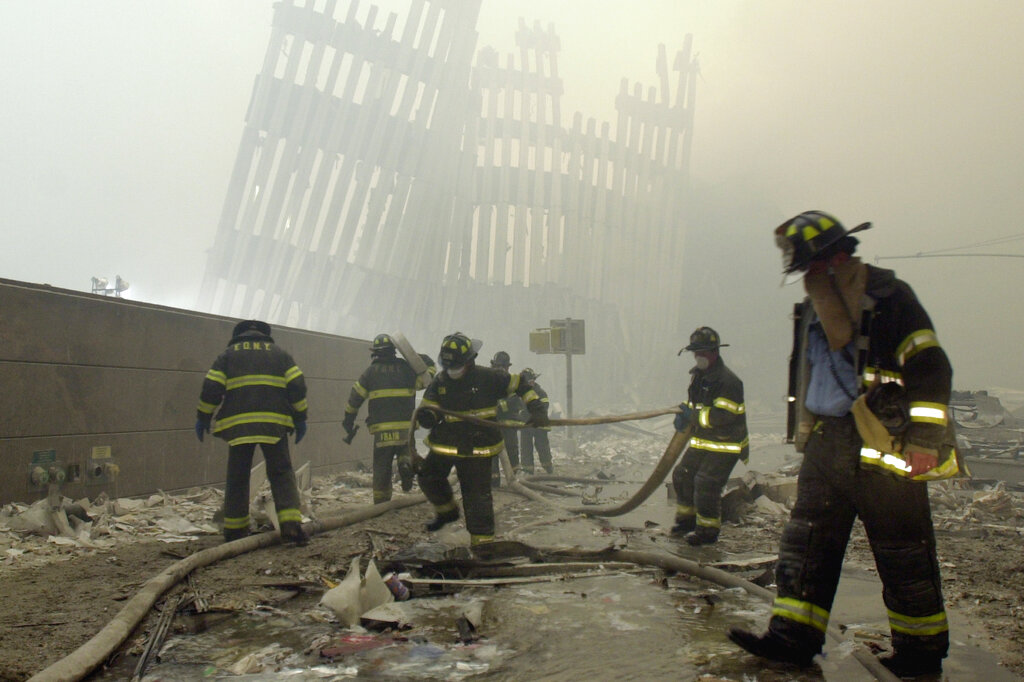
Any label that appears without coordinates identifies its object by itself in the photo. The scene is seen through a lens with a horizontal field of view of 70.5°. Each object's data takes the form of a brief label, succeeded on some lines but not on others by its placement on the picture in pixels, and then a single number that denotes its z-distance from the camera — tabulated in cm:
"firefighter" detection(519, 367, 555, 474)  1212
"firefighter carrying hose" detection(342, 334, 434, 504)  714
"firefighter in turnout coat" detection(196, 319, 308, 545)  525
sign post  1459
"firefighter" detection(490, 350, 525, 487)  1074
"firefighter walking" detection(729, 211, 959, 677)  256
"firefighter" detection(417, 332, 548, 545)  510
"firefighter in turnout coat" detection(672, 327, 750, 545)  566
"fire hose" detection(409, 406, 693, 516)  458
